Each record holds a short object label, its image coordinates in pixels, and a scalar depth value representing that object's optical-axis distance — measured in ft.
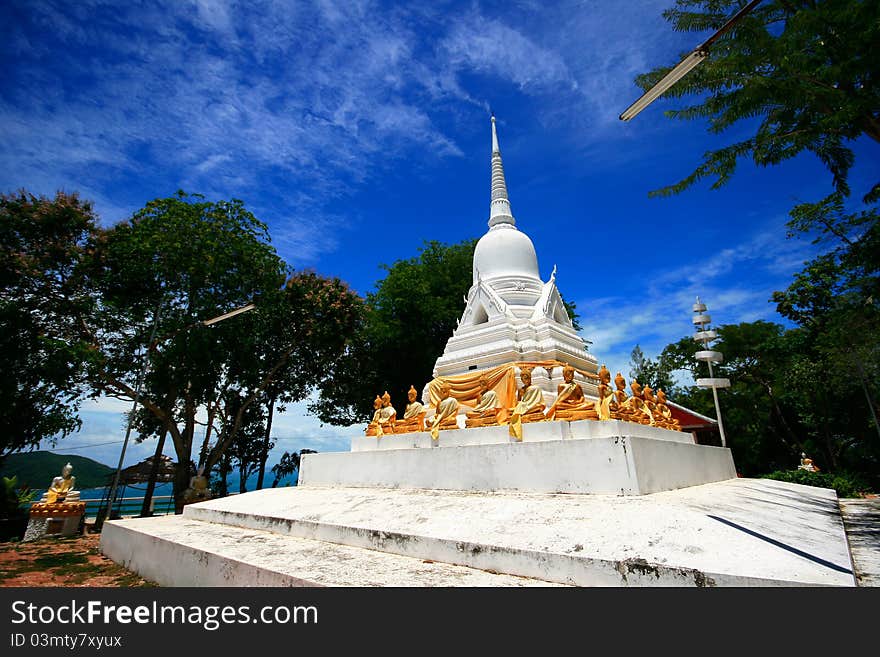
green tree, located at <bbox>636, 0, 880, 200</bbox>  17.72
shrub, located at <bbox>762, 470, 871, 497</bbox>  50.01
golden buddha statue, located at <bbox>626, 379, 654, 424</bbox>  26.37
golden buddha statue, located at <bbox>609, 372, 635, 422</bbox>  23.99
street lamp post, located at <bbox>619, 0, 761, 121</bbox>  12.44
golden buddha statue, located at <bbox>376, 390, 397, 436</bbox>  33.06
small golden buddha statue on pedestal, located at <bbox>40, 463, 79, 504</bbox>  43.11
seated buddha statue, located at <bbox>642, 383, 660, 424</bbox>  30.12
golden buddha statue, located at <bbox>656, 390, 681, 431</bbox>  30.89
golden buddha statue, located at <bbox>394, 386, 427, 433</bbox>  31.63
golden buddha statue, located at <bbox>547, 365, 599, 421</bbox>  23.63
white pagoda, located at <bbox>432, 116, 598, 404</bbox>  37.45
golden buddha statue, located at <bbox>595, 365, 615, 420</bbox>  23.11
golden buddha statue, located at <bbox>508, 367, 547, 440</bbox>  25.07
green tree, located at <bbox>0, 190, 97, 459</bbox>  45.14
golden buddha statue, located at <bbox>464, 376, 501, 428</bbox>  27.32
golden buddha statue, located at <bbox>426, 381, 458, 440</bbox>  29.22
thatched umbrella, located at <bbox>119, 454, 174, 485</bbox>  61.72
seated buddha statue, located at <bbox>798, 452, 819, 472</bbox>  61.88
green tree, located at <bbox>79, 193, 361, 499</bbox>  50.90
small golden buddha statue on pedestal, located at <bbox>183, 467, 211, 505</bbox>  50.39
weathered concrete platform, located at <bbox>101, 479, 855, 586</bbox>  11.98
